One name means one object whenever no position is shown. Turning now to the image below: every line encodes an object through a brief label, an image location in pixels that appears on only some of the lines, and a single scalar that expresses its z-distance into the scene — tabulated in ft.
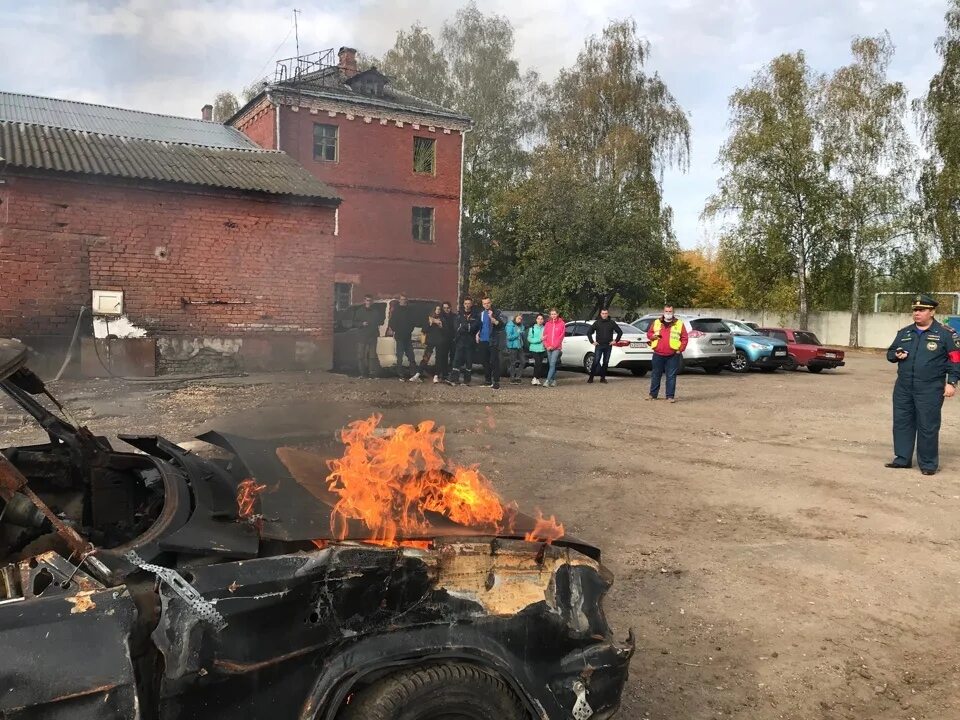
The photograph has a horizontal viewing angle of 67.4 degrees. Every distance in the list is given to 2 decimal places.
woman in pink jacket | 46.34
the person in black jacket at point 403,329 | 45.65
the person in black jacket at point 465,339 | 44.68
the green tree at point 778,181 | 103.40
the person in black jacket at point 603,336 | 47.60
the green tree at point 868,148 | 102.12
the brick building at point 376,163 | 79.77
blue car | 59.67
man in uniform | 24.07
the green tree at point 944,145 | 98.84
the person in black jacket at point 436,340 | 45.06
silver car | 56.24
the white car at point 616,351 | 54.29
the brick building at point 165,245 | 40.93
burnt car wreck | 5.98
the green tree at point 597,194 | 90.38
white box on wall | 42.34
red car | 62.28
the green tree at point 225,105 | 137.18
